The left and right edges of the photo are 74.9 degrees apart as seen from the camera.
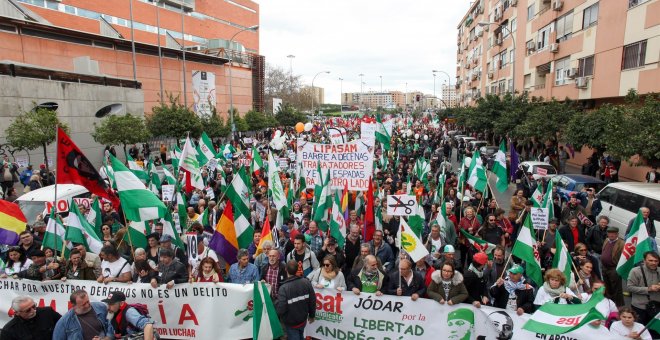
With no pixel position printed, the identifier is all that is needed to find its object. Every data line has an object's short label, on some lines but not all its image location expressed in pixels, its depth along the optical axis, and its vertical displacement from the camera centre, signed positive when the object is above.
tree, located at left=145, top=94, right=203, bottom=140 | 28.23 -0.50
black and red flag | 6.71 -0.87
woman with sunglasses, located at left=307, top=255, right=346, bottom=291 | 5.86 -2.21
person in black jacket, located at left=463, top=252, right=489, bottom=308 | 5.79 -2.26
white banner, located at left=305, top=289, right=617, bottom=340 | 5.33 -2.60
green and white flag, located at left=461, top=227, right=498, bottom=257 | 6.93 -2.13
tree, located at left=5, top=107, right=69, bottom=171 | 17.89 -0.68
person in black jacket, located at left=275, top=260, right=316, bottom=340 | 5.17 -2.24
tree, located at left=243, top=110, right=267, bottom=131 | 45.28 -0.57
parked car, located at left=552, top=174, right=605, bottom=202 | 13.56 -2.18
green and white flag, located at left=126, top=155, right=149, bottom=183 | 13.06 -1.70
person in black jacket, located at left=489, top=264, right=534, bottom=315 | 5.58 -2.31
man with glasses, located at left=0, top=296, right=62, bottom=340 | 4.50 -2.24
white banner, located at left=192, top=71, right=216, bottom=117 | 39.16 +2.41
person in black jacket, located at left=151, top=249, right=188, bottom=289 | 6.04 -2.19
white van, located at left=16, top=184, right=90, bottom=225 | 10.98 -2.18
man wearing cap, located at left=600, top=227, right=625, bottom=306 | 6.79 -2.40
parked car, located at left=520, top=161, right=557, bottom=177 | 17.33 -2.18
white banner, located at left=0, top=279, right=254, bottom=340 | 5.82 -2.59
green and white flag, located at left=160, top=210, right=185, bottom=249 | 7.45 -2.02
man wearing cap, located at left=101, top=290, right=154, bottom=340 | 4.93 -2.36
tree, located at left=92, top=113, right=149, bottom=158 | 22.97 -0.89
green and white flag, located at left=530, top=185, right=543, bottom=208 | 10.27 -1.94
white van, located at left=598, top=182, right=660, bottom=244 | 9.61 -2.05
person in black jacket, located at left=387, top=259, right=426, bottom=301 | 5.78 -2.25
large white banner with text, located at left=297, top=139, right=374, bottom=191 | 10.49 -1.18
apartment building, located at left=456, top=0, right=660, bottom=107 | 19.06 +3.99
